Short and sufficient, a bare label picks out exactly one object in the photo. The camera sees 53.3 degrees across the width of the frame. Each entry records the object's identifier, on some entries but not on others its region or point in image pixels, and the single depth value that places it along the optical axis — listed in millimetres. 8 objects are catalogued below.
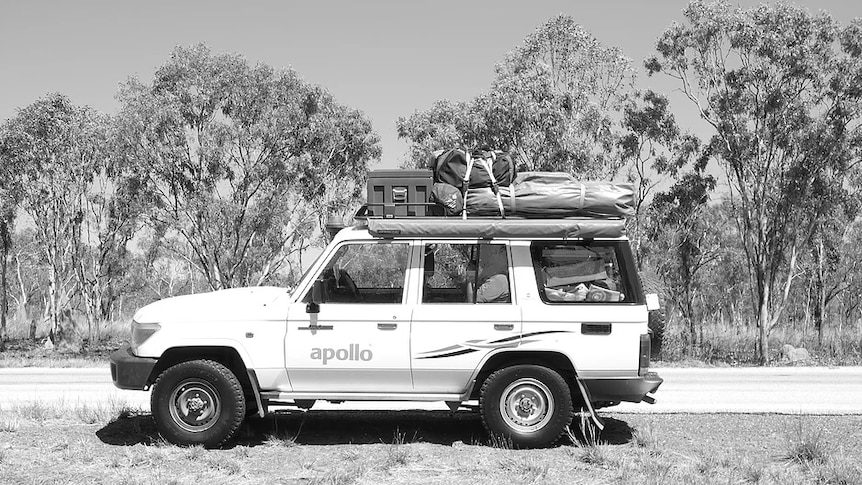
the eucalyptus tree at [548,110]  21844
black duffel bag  7961
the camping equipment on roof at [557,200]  7855
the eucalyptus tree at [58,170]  27125
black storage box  7867
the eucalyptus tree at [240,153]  23188
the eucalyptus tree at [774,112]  20203
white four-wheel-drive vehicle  7691
